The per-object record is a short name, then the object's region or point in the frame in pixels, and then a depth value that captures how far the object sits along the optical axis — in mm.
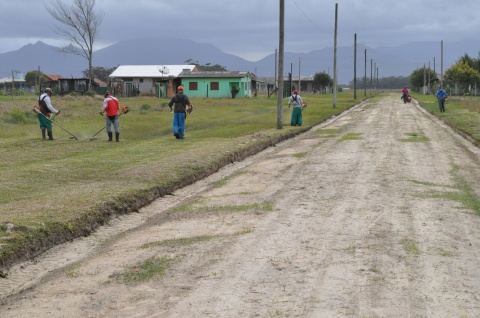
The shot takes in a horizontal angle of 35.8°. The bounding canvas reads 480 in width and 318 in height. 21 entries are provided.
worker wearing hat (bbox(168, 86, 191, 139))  22250
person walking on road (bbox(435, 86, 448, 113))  42844
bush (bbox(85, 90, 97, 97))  72775
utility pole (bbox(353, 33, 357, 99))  75562
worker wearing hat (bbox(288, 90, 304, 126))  28891
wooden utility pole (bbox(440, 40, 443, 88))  74225
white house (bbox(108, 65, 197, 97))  84169
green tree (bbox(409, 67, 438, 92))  126250
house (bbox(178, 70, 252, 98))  82938
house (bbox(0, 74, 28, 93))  127662
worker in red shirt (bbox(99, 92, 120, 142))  22172
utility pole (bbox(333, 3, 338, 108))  51359
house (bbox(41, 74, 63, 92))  92100
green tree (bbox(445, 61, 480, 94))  91688
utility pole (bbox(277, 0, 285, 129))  27016
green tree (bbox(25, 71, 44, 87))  122112
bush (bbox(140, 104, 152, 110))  44903
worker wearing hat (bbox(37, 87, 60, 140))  22219
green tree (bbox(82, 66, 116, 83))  152800
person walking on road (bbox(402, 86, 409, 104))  60272
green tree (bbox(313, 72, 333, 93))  127312
